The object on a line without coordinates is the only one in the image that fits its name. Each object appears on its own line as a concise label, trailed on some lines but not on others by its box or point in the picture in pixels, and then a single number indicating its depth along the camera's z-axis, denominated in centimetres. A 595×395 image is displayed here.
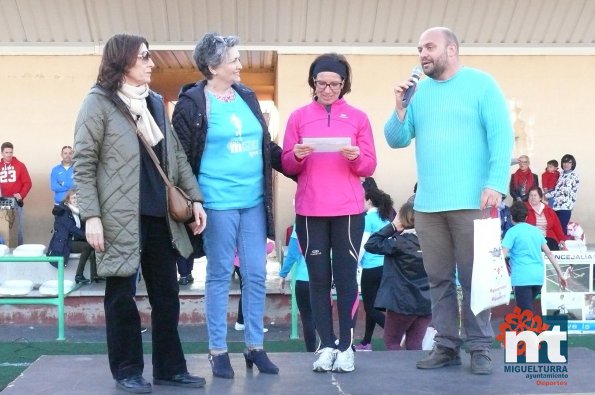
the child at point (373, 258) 873
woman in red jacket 1248
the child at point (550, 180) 1415
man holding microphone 507
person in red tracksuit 1365
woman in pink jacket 521
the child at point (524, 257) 927
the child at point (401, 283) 736
